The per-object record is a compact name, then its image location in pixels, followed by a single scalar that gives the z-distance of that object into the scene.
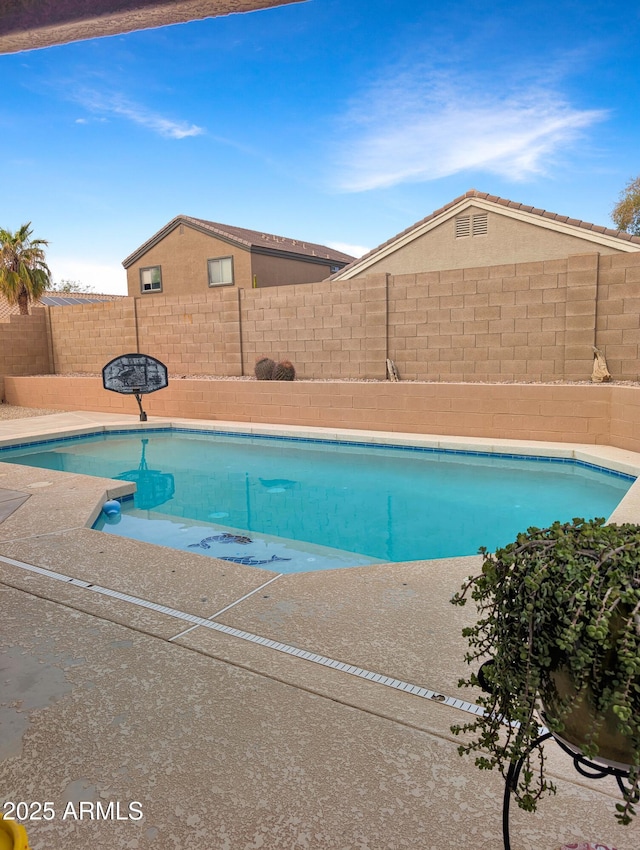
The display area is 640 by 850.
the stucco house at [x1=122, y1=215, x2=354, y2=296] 19.92
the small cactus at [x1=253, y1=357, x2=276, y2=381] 11.94
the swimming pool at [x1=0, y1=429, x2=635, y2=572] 5.94
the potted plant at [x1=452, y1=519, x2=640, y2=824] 1.21
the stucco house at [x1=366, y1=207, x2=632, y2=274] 14.16
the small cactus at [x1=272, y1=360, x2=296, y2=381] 11.84
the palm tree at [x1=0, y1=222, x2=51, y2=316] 18.25
